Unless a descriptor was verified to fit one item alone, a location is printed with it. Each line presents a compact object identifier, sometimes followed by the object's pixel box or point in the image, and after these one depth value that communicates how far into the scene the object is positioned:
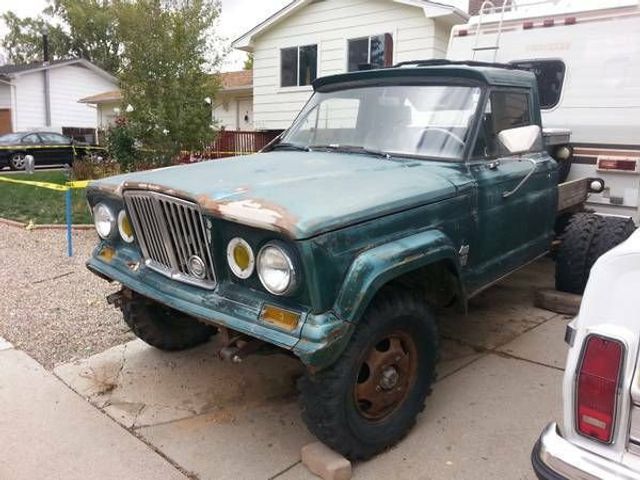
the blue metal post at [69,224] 6.70
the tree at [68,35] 41.66
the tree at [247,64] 34.51
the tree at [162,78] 10.27
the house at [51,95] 28.16
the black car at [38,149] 20.48
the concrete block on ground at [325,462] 2.77
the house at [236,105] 20.52
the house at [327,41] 13.23
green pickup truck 2.54
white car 1.69
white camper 5.27
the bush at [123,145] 10.68
